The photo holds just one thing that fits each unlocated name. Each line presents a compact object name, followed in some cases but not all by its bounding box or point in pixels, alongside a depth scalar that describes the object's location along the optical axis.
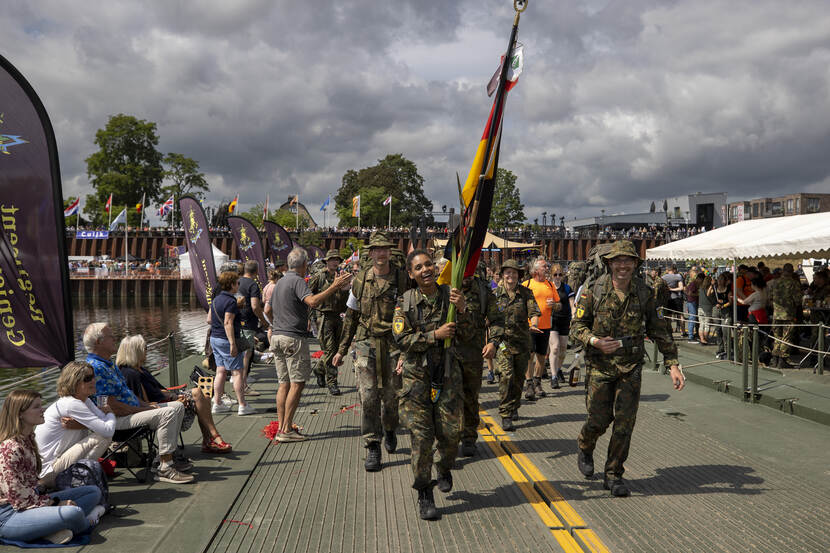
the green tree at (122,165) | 78.12
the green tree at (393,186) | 97.25
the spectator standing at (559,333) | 11.01
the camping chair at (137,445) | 5.69
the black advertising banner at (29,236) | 5.27
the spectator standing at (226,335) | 8.63
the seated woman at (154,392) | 6.17
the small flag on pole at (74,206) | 56.22
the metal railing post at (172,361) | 9.12
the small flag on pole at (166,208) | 57.78
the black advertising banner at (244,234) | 20.38
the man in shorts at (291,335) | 7.32
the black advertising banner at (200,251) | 13.06
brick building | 94.69
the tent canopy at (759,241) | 11.36
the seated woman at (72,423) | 5.07
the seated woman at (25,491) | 4.31
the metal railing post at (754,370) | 9.36
